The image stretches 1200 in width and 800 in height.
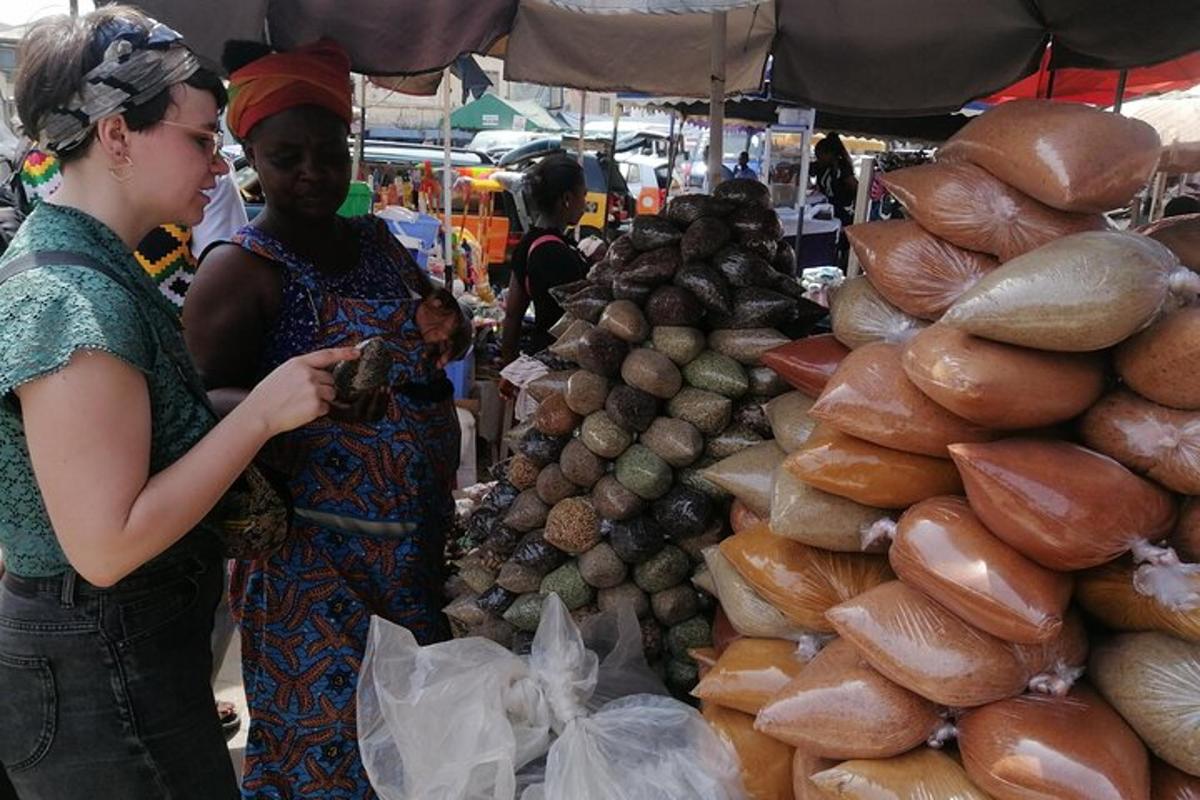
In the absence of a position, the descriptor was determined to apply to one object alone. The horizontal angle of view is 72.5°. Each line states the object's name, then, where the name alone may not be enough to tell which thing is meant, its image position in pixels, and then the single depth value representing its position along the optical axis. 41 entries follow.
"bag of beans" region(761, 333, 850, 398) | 1.54
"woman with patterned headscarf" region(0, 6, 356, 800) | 1.07
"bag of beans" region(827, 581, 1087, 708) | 1.05
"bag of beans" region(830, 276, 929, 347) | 1.39
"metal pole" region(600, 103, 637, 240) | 9.17
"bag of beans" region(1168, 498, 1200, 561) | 1.03
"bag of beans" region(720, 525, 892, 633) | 1.34
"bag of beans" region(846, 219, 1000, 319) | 1.32
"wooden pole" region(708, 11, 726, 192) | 2.43
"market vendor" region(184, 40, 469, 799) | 1.71
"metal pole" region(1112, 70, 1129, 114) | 2.84
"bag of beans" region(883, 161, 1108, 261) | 1.27
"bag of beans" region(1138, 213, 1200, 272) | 1.22
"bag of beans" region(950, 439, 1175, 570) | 1.00
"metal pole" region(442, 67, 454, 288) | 4.63
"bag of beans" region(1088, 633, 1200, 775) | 0.96
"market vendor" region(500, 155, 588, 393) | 3.84
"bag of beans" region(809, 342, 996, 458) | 1.18
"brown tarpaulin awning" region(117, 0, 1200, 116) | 1.79
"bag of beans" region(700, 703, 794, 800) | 1.36
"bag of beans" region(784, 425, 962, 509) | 1.23
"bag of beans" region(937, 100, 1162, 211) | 1.18
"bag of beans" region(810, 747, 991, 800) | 1.05
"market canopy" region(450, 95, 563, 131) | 21.85
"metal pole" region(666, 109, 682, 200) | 9.96
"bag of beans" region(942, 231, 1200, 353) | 1.01
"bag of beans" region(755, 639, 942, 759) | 1.10
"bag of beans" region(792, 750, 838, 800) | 1.19
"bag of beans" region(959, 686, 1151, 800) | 0.95
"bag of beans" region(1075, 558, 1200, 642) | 0.98
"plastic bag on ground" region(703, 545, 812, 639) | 1.46
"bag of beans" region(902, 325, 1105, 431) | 1.05
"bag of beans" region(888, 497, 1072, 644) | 1.00
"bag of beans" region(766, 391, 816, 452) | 1.59
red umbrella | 4.32
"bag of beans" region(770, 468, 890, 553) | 1.32
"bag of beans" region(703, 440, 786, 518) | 1.62
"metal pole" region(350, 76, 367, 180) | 5.14
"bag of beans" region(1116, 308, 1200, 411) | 1.00
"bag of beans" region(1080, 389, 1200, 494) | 1.01
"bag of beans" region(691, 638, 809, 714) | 1.38
